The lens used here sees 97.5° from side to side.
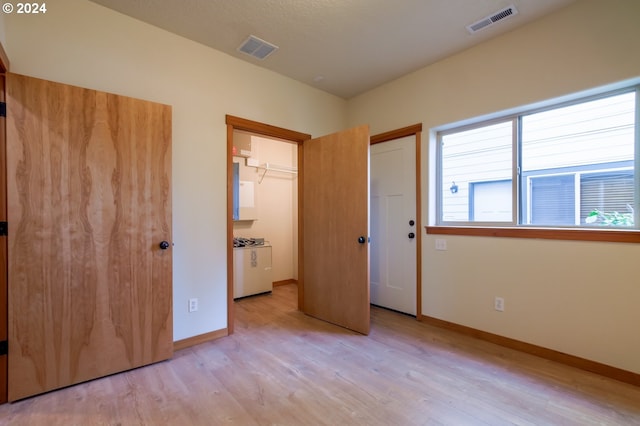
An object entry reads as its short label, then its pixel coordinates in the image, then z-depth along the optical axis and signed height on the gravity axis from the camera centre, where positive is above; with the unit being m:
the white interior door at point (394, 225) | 3.26 -0.18
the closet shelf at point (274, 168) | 4.61 +0.71
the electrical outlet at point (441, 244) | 2.96 -0.36
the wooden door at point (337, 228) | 2.83 -0.19
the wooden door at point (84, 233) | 1.79 -0.17
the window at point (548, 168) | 2.12 +0.38
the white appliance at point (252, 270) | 3.99 -0.89
